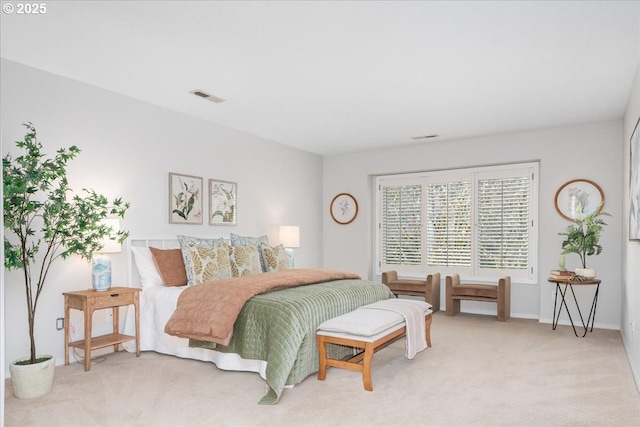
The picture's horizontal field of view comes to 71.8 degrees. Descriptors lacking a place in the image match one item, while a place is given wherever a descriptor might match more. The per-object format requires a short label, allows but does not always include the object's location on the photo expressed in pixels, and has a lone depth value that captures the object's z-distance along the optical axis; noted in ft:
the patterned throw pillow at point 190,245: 13.93
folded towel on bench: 11.86
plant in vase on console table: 16.07
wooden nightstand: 11.59
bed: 10.14
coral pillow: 14.01
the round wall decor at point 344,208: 23.72
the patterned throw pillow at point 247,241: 16.86
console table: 15.66
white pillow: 14.02
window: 19.45
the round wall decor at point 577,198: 17.47
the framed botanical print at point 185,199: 15.88
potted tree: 9.89
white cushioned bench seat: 10.24
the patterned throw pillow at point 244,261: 15.31
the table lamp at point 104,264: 12.23
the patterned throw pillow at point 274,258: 16.73
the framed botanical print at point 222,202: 17.56
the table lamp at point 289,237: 20.34
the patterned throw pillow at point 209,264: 13.94
